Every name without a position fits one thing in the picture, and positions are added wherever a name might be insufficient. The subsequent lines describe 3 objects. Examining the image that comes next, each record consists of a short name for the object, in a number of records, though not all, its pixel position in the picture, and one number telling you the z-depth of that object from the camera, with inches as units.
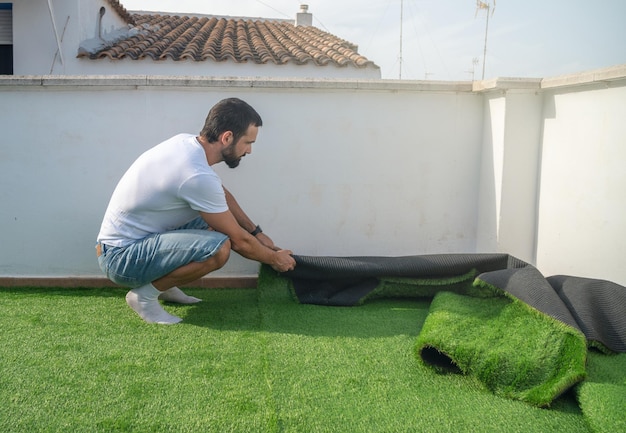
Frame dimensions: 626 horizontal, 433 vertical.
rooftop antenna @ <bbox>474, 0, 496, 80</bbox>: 368.8
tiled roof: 362.0
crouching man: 129.4
